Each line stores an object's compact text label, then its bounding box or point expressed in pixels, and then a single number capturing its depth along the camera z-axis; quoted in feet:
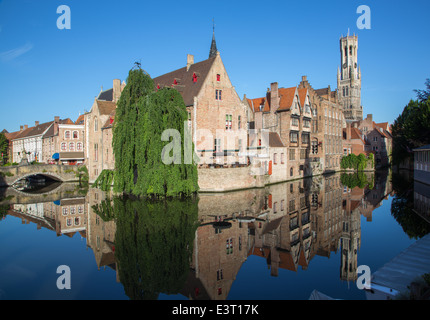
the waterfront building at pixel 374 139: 214.28
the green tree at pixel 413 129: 113.82
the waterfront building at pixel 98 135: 121.39
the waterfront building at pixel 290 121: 128.36
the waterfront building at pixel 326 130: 154.40
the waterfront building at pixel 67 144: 162.40
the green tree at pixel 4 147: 214.69
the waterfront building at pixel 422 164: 108.68
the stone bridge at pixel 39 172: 121.49
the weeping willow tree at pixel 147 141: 74.02
